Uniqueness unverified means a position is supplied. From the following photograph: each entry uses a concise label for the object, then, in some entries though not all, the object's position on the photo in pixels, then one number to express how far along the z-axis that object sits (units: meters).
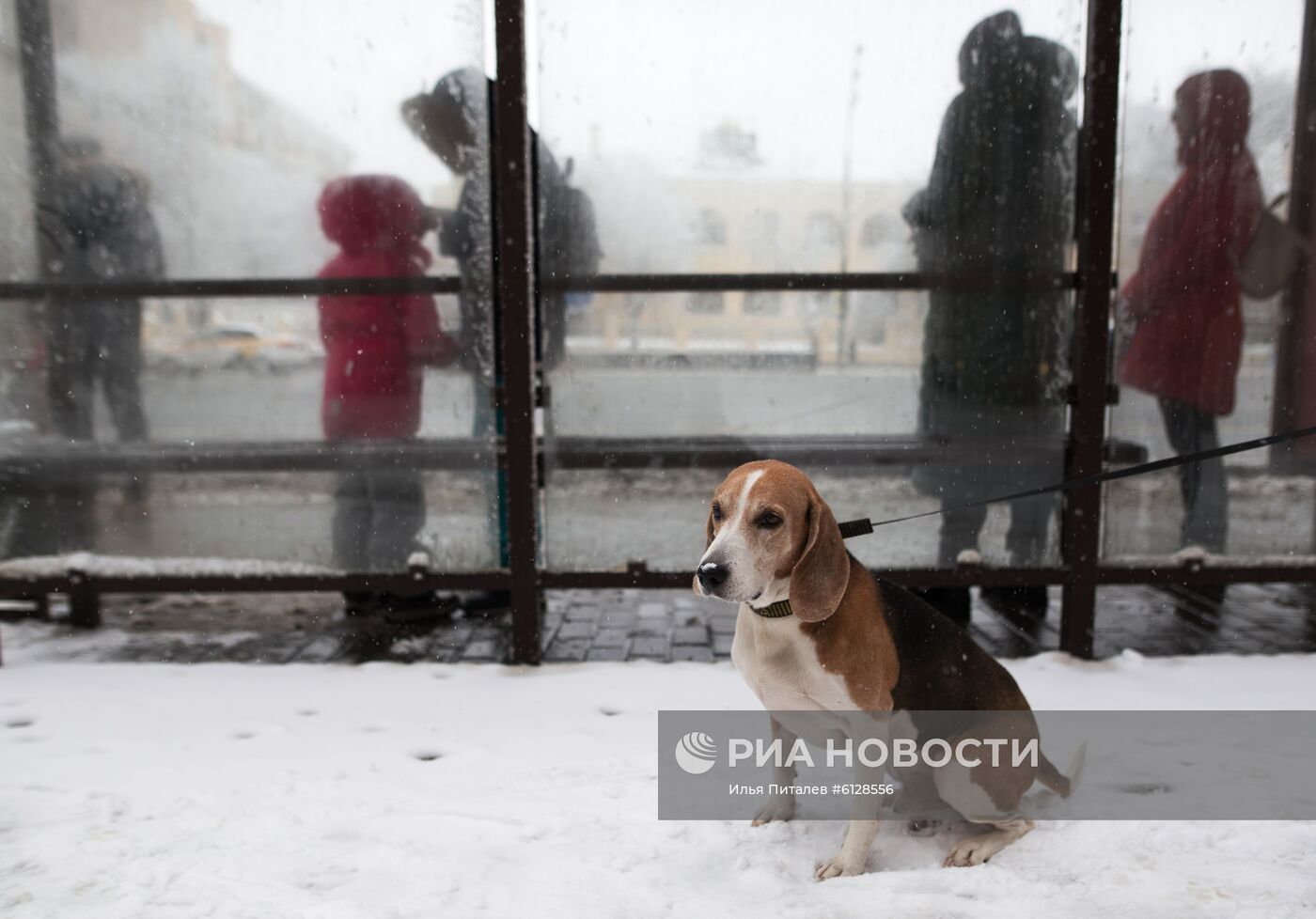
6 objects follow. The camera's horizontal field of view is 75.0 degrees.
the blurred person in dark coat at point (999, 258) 3.99
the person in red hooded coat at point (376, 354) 4.09
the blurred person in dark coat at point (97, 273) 4.14
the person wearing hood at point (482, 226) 4.02
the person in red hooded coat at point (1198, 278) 3.97
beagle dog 2.24
